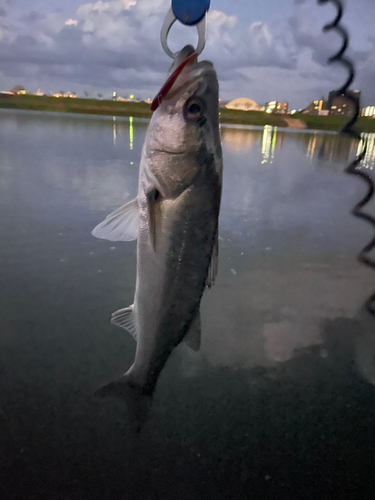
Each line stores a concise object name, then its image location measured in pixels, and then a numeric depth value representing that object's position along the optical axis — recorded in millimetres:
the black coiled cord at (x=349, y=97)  502
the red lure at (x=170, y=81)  313
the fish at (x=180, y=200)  370
